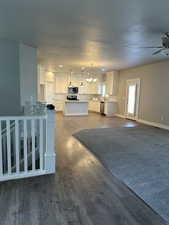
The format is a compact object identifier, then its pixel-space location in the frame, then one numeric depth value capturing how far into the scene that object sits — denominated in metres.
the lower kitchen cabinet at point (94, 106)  11.03
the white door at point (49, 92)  10.31
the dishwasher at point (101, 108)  10.23
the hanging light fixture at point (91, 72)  9.24
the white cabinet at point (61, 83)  10.71
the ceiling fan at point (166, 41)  3.22
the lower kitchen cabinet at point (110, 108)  9.72
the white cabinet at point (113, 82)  9.59
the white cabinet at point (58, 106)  11.07
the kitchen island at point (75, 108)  9.56
